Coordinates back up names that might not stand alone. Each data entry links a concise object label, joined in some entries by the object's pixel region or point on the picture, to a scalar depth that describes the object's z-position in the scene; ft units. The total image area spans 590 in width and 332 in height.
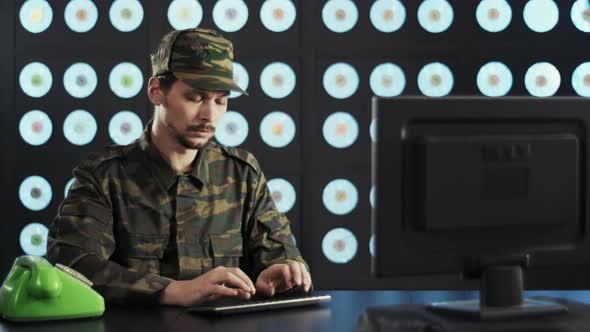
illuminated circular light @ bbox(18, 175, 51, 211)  11.83
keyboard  6.07
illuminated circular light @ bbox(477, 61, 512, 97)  11.78
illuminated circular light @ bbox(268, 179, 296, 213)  11.80
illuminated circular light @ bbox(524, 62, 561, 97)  11.85
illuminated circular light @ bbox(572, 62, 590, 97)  11.84
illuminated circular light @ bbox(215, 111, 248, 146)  11.79
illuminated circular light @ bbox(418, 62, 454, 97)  11.75
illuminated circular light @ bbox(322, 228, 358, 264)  11.84
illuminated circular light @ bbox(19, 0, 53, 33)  11.83
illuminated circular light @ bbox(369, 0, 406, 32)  11.74
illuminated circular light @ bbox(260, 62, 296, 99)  11.72
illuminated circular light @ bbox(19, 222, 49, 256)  11.89
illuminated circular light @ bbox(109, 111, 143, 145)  11.81
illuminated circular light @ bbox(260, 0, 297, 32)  11.73
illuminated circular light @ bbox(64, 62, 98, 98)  11.85
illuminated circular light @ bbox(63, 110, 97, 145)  11.85
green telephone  5.86
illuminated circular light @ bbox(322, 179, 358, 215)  11.78
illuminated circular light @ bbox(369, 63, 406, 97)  11.76
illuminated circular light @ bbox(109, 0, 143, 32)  11.77
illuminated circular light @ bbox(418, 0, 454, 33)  11.75
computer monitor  5.10
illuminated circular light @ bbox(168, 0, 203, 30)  11.73
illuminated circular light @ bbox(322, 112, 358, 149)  11.75
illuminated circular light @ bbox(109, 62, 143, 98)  11.77
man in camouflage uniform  7.25
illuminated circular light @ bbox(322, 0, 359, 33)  11.70
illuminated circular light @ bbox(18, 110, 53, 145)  11.87
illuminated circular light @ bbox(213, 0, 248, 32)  11.71
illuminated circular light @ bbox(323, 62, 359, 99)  11.72
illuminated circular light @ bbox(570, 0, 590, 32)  11.84
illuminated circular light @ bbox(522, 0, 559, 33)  11.82
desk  5.63
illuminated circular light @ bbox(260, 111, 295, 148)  11.75
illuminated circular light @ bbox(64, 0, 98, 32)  11.84
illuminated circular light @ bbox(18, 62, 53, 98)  11.85
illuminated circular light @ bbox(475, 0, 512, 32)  11.78
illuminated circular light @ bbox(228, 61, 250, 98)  11.71
